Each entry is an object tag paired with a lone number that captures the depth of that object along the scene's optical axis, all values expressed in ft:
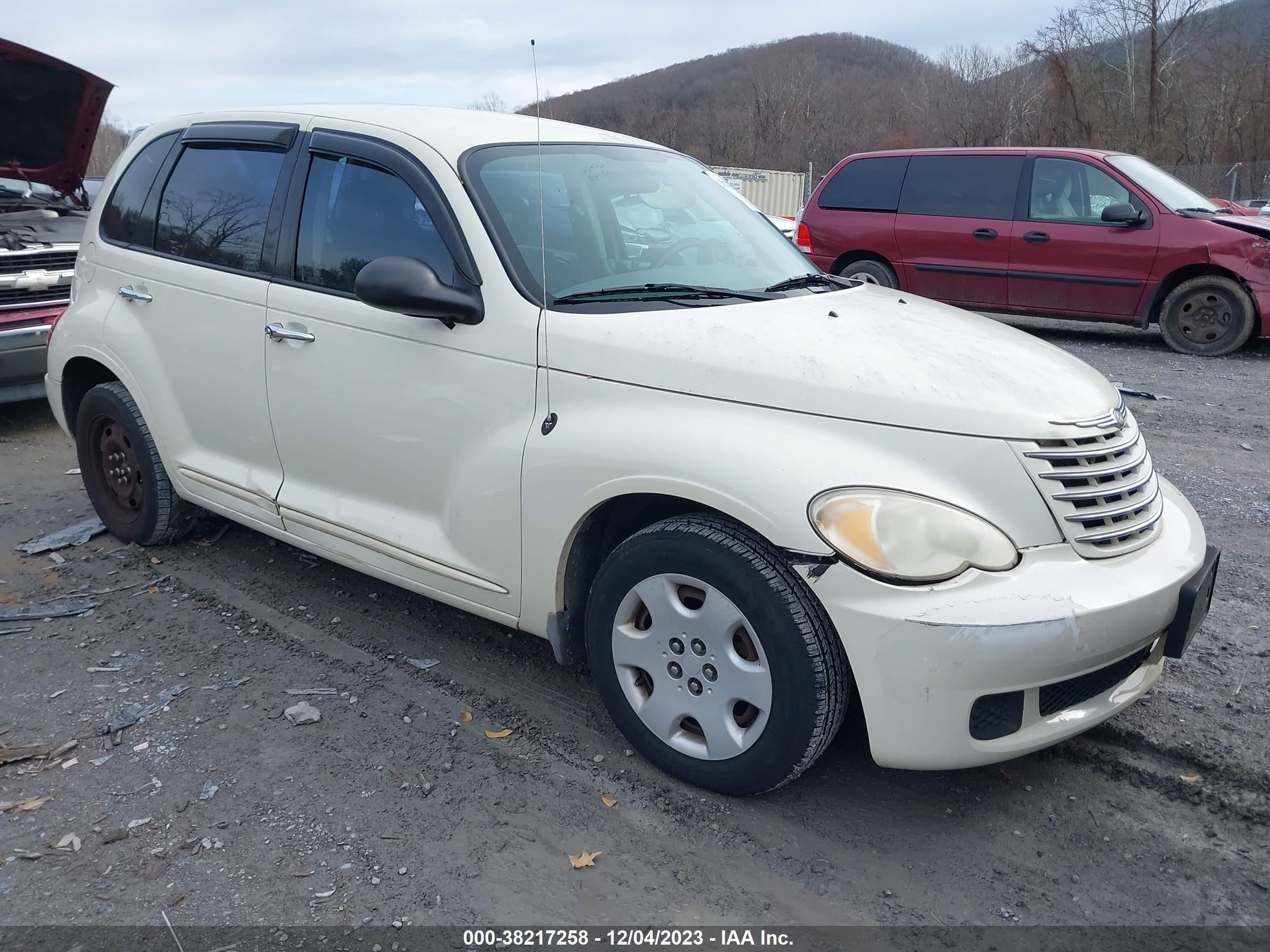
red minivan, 29.50
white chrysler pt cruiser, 8.00
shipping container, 117.80
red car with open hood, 21.39
